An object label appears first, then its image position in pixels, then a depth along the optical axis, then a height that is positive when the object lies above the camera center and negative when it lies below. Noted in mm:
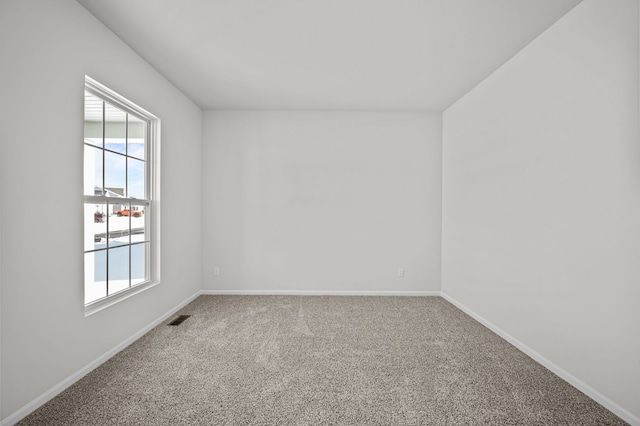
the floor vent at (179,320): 3152 -1237
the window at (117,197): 2352 +159
